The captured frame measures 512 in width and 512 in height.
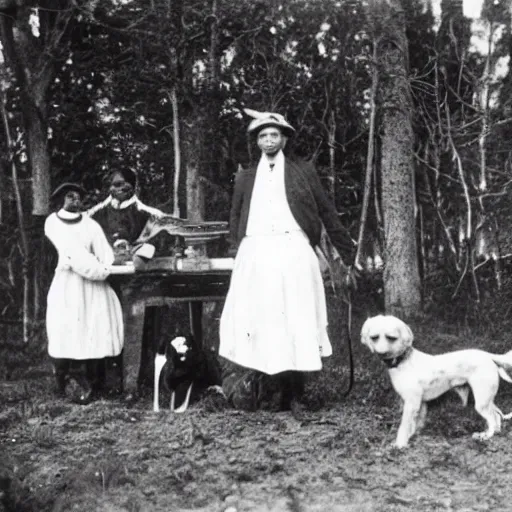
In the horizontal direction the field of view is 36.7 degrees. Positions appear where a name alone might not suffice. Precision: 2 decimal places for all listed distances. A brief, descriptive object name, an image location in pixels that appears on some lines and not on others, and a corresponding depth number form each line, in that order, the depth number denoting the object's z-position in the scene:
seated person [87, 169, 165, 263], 6.89
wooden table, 6.58
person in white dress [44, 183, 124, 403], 6.41
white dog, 4.92
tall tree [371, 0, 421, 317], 7.80
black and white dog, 5.93
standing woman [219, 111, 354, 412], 5.77
